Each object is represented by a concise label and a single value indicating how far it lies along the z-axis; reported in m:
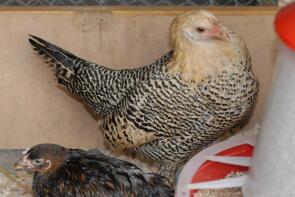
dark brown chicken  2.03
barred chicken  2.01
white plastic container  1.28
